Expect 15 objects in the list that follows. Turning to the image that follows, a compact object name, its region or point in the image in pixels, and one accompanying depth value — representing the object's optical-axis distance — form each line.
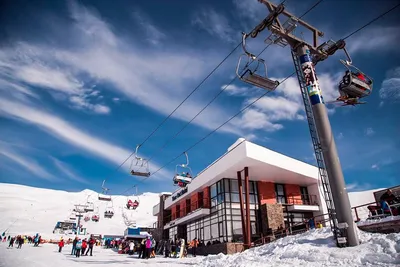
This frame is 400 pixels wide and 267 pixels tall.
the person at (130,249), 24.55
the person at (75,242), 20.68
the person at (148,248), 18.20
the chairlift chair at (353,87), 11.12
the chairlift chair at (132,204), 34.28
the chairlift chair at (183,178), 20.31
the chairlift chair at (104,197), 35.09
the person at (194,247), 21.75
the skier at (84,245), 20.99
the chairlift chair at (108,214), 45.09
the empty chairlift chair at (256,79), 10.51
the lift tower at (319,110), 10.18
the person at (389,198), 12.59
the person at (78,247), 18.90
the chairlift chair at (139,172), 20.03
